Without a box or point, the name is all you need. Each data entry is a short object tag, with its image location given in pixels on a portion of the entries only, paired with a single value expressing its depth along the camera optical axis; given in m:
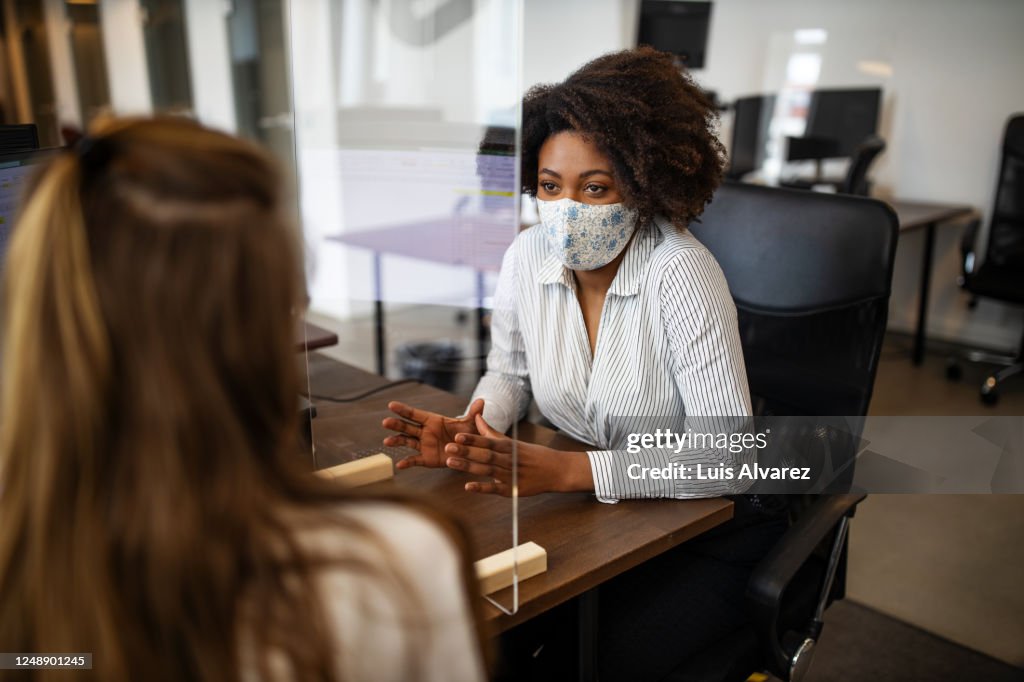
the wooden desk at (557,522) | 0.98
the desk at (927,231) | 3.79
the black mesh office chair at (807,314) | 1.31
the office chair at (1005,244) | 3.44
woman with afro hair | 1.27
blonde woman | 0.53
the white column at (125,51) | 5.07
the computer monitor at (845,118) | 4.04
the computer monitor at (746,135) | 4.21
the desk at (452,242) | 1.70
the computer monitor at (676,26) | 3.66
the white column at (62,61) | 5.37
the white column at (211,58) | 5.00
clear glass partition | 1.37
